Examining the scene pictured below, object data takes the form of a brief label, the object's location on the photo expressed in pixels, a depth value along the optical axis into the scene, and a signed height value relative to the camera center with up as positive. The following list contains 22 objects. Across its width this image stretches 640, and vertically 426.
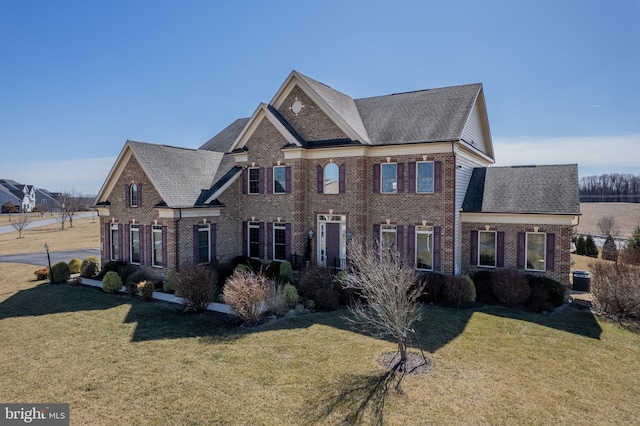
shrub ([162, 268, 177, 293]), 17.98 -3.72
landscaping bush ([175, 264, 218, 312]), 14.83 -3.33
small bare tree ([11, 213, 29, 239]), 51.00 -2.88
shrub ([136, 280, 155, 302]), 17.17 -3.94
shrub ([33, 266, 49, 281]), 22.55 -4.14
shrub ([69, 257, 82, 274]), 23.72 -3.85
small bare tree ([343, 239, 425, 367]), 9.72 -2.45
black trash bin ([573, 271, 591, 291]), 19.69 -4.12
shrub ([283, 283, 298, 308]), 15.25 -3.75
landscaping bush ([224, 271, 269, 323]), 13.30 -3.37
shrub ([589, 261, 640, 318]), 14.39 -3.40
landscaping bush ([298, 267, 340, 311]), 15.34 -3.58
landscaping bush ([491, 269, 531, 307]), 15.84 -3.65
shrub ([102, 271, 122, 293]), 18.67 -3.89
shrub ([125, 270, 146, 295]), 18.17 -3.82
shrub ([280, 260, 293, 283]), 19.34 -3.52
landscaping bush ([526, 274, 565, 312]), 15.48 -3.86
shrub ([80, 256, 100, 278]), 21.83 -3.67
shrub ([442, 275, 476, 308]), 15.70 -3.70
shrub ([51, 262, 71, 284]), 21.27 -3.86
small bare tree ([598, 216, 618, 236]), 40.42 -2.51
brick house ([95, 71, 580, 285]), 17.69 +0.63
